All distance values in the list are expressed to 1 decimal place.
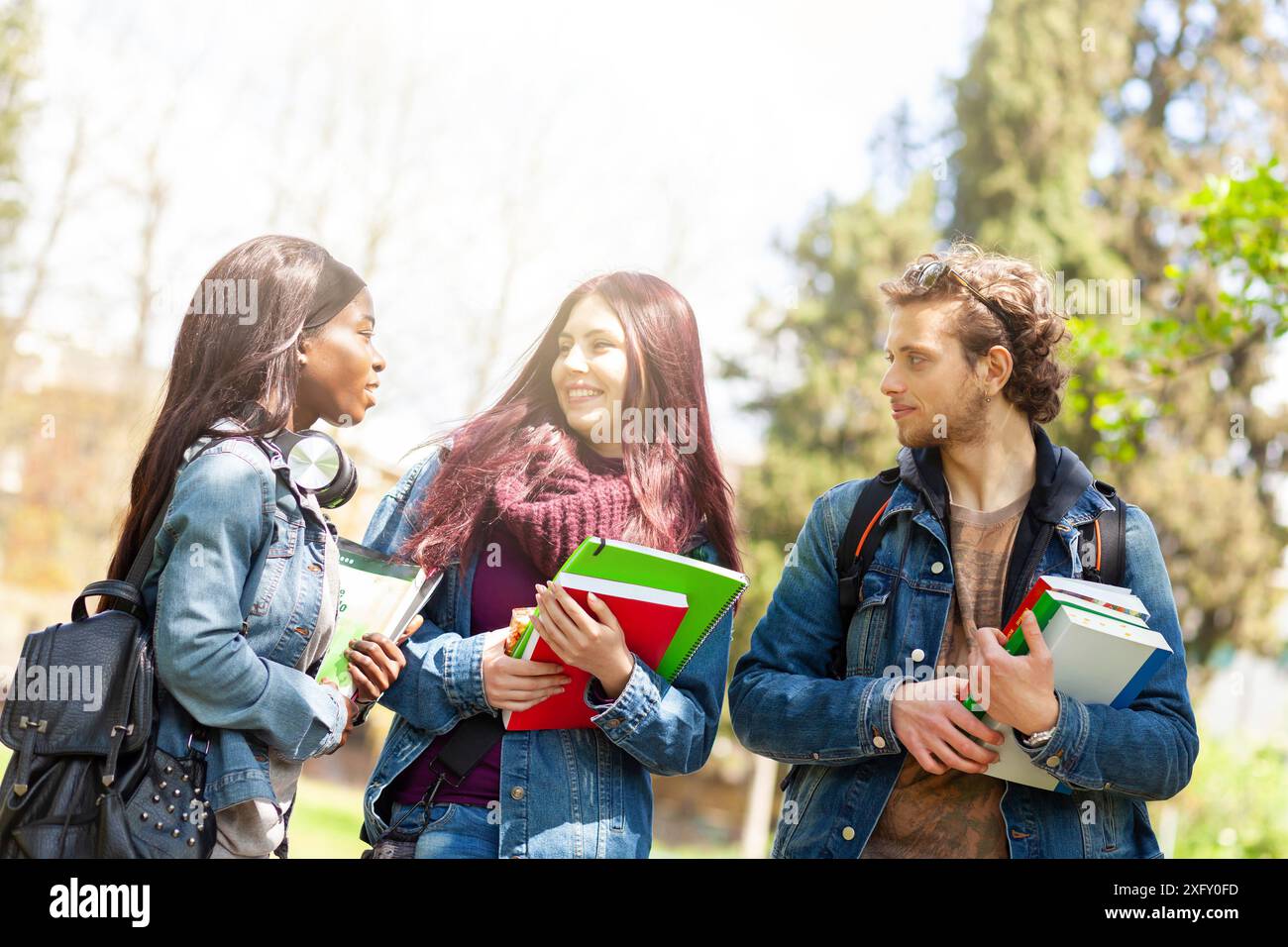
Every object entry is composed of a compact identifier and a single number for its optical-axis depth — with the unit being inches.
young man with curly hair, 106.7
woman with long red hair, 108.6
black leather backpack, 94.3
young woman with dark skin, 97.3
